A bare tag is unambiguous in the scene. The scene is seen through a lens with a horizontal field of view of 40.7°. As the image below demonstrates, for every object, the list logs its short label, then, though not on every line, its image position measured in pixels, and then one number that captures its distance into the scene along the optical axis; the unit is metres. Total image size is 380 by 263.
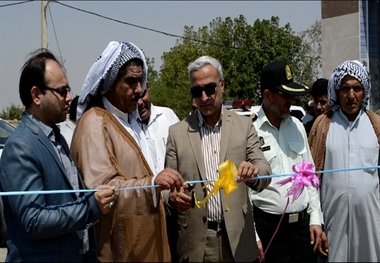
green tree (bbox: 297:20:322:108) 33.16
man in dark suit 2.37
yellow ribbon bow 2.90
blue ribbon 2.33
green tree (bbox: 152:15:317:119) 29.81
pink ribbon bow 3.29
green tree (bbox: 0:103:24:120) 22.02
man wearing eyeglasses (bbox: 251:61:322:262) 3.65
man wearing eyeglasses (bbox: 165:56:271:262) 3.28
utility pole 18.31
